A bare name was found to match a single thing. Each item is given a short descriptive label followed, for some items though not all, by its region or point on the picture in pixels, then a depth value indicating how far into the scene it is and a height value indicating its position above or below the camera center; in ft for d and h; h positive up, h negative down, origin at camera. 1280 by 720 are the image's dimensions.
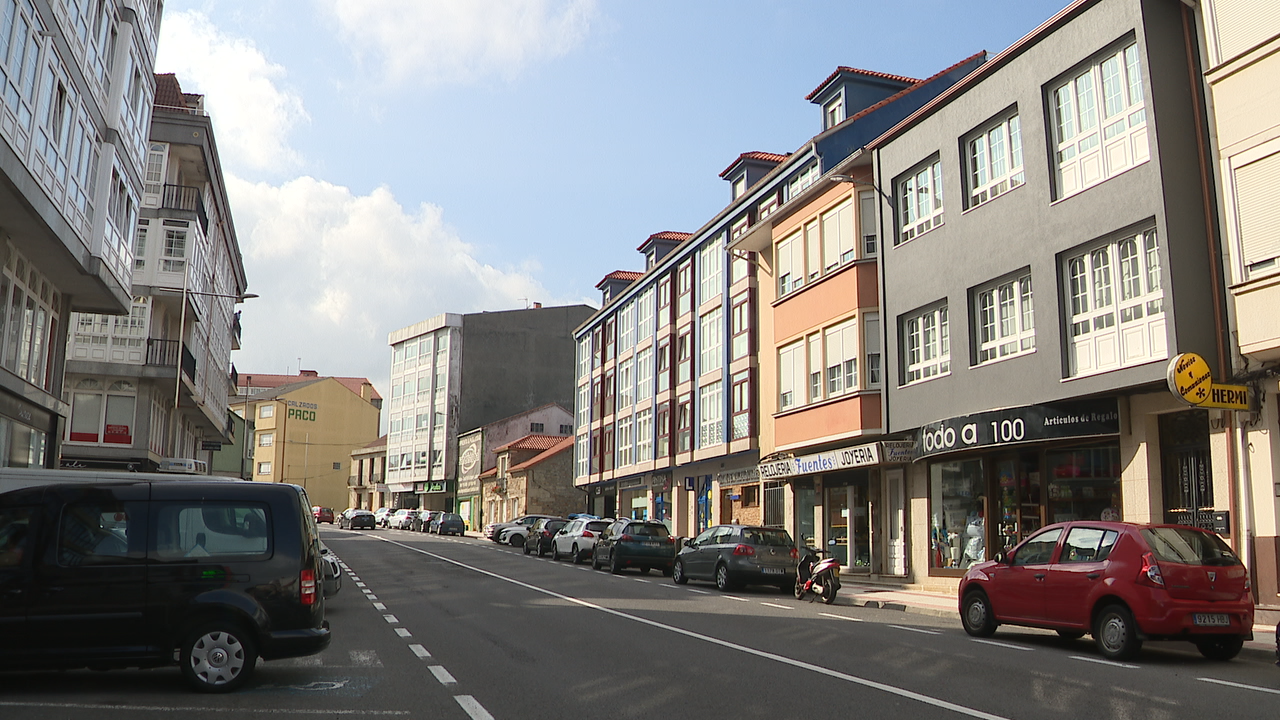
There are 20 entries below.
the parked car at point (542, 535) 126.00 -0.92
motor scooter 65.16 -3.32
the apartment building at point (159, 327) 109.19 +21.75
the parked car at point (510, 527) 151.94 +0.06
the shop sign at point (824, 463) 82.28 +5.55
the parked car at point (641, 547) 94.53 -1.70
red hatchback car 37.55 -2.17
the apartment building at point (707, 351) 103.71 +23.30
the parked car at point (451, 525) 200.44 +0.41
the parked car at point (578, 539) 112.78 -1.22
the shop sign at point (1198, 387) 50.78 +6.85
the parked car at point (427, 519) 213.64 +1.65
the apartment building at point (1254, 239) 50.88 +14.35
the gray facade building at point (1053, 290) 55.93 +14.64
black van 28.07 -1.43
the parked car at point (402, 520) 232.73 +1.61
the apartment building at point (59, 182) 56.18 +21.18
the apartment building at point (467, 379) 260.01 +36.92
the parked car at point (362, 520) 235.20 +1.53
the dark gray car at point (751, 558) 73.46 -2.12
